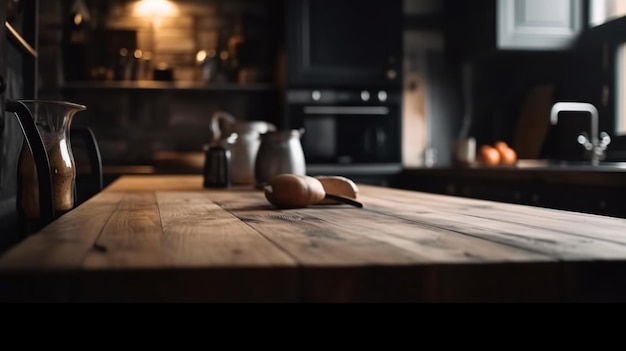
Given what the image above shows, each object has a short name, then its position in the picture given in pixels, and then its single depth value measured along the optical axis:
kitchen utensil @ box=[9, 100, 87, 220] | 1.39
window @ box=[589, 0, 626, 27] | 3.70
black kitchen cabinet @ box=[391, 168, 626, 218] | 2.30
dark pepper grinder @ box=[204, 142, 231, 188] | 2.19
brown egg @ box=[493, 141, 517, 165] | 3.70
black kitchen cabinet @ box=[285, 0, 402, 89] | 4.09
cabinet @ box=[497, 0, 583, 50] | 3.70
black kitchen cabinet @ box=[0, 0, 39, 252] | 1.83
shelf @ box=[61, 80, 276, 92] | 4.15
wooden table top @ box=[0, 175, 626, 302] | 0.57
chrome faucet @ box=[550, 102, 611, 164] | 3.36
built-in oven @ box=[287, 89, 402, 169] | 4.12
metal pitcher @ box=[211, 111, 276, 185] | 2.39
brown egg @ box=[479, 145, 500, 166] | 3.65
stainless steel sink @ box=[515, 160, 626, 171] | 3.32
